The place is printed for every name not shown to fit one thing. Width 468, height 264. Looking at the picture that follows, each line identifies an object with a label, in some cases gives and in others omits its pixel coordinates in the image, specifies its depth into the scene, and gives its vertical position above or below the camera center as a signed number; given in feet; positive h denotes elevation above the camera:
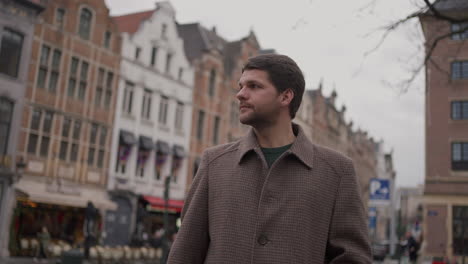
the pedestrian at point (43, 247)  72.95 -7.08
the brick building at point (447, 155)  110.01 +14.14
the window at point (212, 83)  126.72 +27.98
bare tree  37.68 +14.17
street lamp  61.65 -4.93
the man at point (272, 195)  8.43 +0.25
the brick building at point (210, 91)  121.49 +26.08
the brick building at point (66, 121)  82.53 +11.71
